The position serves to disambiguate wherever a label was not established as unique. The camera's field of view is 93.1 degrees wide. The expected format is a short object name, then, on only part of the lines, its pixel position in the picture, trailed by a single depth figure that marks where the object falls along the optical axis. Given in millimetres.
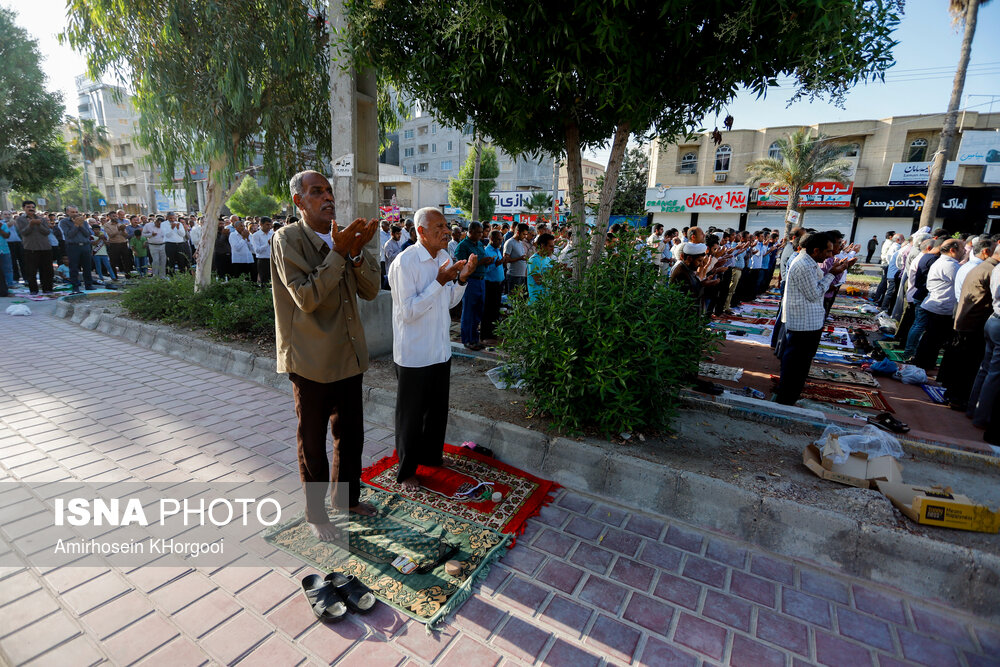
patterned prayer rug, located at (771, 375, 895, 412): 5652
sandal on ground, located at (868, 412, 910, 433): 4672
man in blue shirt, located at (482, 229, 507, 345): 7523
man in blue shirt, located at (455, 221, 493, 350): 7043
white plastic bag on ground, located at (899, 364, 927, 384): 6606
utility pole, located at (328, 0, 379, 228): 5715
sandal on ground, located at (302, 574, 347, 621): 2406
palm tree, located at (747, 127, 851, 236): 25047
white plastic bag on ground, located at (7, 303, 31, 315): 9422
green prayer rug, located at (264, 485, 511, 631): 2613
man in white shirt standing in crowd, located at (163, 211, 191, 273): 13422
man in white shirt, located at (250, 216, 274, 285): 11579
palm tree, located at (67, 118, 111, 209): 33288
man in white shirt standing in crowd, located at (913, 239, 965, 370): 6355
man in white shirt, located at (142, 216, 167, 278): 13102
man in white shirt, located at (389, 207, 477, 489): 3238
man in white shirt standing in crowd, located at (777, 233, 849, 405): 4840
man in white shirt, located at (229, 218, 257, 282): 11156
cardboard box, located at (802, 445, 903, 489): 3436
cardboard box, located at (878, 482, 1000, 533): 2924
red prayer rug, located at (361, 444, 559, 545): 3348
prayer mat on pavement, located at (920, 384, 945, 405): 5934
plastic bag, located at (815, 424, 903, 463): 3586
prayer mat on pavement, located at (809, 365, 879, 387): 6519
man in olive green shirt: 2646
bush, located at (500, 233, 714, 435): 3734
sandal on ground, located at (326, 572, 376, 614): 2494
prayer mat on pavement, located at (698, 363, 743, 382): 6445
